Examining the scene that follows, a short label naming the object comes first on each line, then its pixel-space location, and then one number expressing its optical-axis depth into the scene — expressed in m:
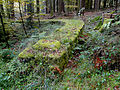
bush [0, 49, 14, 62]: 4.91
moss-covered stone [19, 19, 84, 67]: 3.52
